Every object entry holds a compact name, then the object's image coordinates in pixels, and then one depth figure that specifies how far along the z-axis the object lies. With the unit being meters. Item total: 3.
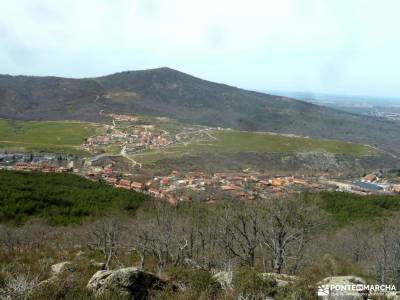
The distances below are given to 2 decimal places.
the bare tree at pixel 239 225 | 21.63
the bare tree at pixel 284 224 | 20.73
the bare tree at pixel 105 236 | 25.86
